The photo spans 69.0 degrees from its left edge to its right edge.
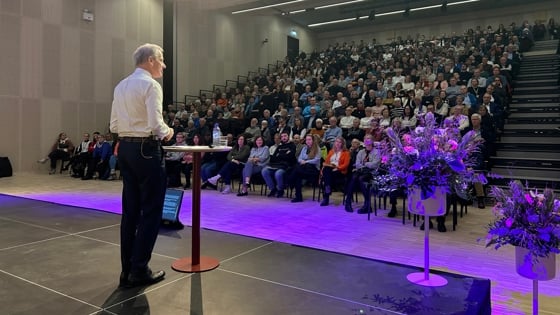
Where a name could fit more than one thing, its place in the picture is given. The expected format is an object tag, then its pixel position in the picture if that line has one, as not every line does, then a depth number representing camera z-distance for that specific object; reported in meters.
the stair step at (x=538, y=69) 8.90
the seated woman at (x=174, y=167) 7.29
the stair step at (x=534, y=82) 8.32
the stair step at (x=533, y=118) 6.98
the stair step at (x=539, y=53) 10.05
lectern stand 2.63
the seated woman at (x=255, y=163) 6.61
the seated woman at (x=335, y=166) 5.70
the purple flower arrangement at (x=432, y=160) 2.35
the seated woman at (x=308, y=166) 6.05
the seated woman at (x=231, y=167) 6.87
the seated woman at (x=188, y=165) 7.11
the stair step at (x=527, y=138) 6.51
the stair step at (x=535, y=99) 7.69
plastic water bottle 2.84
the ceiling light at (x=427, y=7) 14.90
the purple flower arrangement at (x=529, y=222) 1.82
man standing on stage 2.23
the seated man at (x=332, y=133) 6.98
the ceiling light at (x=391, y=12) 15.73
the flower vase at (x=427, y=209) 2.44
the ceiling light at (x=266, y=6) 10.79
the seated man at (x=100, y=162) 8.53
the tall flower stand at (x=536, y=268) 1.86
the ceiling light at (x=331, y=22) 17.14
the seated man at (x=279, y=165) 6.38
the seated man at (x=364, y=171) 5.19
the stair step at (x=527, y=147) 6.29
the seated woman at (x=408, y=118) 6.62
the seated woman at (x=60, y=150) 9.41
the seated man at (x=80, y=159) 8.86
